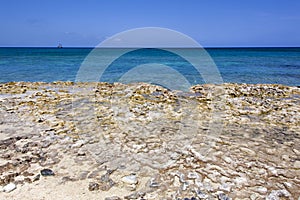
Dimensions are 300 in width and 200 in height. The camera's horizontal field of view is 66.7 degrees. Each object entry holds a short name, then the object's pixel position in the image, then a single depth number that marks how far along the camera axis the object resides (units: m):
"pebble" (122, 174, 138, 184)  3.53
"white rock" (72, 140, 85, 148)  4.72
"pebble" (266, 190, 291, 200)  3.15
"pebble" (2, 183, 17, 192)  3.25
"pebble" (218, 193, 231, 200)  3.13
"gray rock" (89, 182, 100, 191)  3.35
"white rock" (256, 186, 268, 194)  3.26
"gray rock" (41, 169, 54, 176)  3.66
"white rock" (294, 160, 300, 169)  3.98
